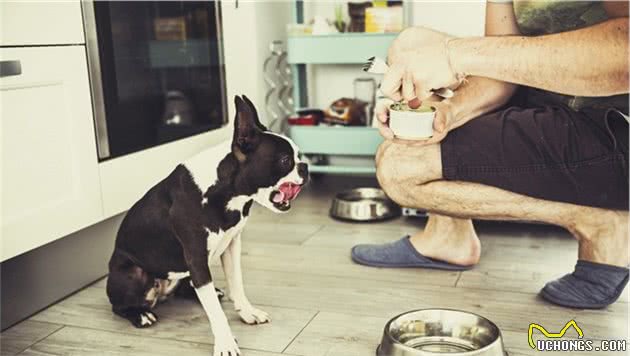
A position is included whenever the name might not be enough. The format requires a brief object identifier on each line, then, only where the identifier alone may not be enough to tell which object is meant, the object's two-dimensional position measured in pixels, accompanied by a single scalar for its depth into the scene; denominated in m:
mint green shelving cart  2.54
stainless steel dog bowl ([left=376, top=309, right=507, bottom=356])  1.44
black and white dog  1.41
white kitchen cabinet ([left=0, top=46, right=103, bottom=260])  1.53
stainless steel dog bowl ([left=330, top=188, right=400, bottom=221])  2.44
